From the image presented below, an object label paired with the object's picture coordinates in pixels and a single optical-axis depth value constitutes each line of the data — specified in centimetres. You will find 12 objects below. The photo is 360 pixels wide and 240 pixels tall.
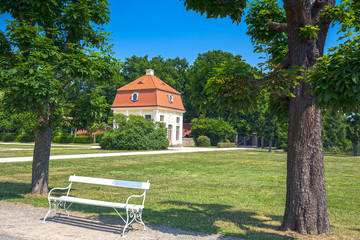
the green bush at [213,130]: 4903
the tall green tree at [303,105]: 545
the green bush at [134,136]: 2996
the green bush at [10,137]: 5169
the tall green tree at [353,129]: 2935
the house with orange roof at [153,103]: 4059
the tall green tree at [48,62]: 688
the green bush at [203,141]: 4675
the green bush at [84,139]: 4869
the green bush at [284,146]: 3412
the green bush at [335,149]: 3406
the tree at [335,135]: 3462
